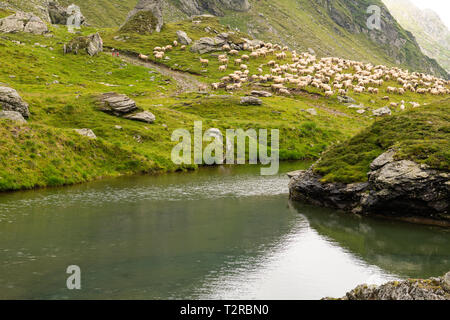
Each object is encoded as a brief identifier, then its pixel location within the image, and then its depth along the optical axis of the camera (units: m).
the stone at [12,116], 61.89
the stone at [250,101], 114.56
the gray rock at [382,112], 123.17
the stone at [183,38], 179.88
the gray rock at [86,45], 143.50
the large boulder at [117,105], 83.00
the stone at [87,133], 68.06
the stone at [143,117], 83.90
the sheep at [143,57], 158.68
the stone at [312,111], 119.00
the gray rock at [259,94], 128.50
